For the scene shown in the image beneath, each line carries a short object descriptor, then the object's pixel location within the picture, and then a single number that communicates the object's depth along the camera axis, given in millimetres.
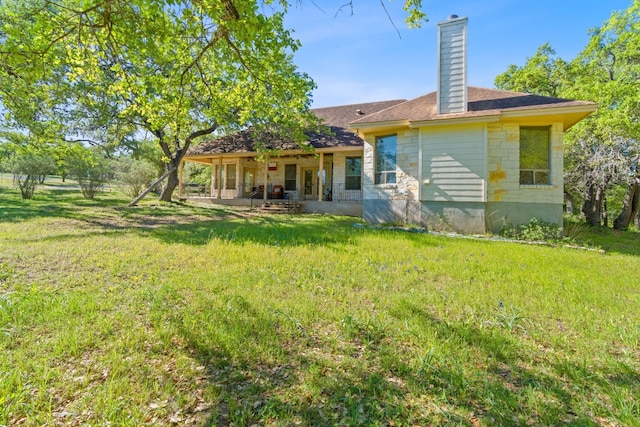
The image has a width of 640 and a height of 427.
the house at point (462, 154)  9086
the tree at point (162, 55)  4238
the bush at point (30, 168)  17053
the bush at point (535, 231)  8516
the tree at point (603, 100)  10586
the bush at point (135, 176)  22062
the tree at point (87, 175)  17298
